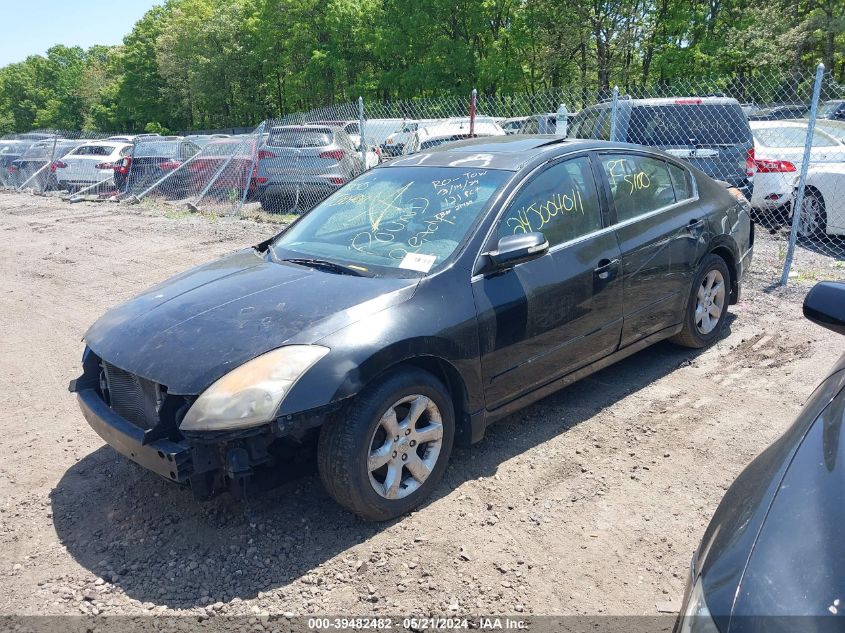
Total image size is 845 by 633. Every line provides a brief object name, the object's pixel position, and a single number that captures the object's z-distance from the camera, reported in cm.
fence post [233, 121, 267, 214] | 1282
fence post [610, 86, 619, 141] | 840
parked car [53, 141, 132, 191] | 1808
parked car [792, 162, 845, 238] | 840
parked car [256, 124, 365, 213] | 1209
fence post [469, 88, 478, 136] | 940
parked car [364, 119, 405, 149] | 1548
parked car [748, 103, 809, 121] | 1454
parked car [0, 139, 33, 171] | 2188
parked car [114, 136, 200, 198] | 1552
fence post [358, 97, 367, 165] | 1029
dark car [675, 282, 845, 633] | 149
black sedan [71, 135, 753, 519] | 304
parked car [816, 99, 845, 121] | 1795
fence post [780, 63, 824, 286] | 631
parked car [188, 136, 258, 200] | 1316
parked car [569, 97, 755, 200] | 925
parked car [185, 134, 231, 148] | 1527
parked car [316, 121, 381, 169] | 1233
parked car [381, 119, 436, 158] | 1402
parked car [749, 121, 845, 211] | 919
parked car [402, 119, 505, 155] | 1286
